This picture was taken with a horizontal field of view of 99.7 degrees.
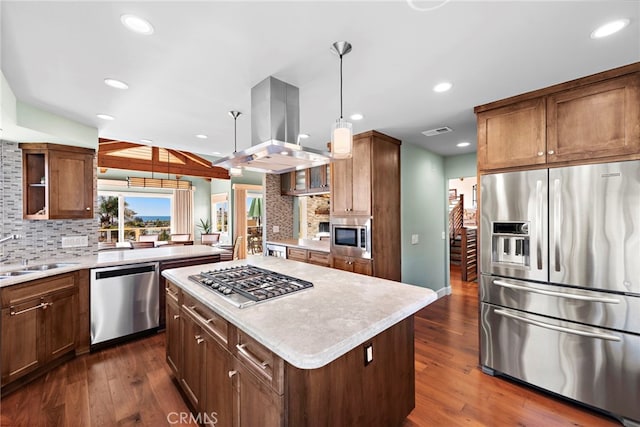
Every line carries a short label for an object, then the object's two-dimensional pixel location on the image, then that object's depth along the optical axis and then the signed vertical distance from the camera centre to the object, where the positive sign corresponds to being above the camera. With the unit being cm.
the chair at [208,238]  708 -63
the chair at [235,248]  696 -92
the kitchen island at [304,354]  109 -70
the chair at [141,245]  575 -64
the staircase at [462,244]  571 -77
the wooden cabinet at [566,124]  183 +67
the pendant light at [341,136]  170 +49
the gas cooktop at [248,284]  157 -48
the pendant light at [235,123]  273 +102
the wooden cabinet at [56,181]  286 +38
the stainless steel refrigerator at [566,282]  180 -54
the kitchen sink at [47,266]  262 -51
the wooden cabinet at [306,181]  453 +58
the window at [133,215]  747 +0
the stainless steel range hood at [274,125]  196 +67
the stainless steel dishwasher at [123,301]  280 -94
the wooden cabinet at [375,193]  339 +27
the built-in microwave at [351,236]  341 -31
